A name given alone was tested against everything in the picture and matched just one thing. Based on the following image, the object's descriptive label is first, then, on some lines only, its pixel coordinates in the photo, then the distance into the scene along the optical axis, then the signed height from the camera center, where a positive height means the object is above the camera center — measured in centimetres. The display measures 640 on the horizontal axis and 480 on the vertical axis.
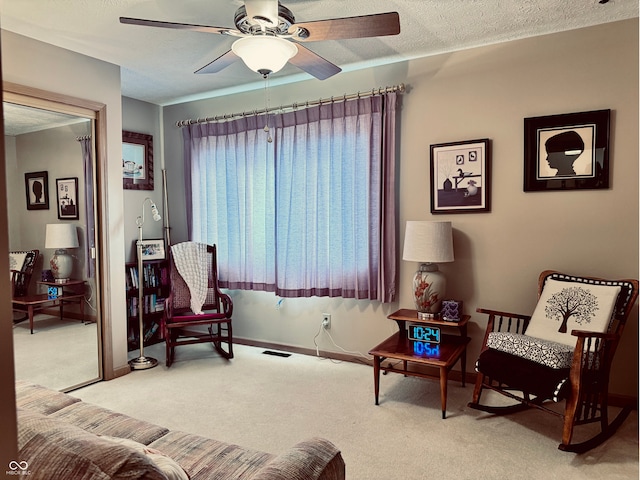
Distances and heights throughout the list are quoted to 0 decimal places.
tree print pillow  264 -58
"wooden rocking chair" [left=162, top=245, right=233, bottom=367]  386 -84
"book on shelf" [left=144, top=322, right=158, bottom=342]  443 -111
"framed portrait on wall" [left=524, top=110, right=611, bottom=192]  296 +49
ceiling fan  197 +96
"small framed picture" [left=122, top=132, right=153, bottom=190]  445 +69
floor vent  410 -126
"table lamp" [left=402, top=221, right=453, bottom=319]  314 -25
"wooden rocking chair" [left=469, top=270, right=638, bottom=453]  238 -78
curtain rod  361 +110
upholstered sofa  92 -67
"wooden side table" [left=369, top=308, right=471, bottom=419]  281 -91
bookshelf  423 -74
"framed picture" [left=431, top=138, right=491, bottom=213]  335 +36
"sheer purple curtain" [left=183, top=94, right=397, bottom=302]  367 +23
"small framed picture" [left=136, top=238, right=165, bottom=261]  449 -26
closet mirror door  287 -15
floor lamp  382 -87
